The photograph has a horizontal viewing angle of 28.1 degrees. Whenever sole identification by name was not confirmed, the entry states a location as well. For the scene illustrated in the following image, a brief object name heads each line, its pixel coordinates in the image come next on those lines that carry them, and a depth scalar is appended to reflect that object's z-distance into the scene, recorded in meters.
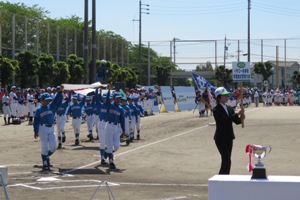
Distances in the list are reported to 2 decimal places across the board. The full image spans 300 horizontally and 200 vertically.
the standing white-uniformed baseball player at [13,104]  33.50
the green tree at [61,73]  49.24
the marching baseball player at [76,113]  22.84
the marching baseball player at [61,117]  21.88
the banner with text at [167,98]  49.84
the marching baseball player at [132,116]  23.52
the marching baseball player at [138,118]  24.84
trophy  5.84
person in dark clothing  10.99
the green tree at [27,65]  45.28
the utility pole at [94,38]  32.81
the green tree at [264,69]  85.91
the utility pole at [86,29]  32.78
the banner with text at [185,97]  52.81
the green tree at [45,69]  47.00
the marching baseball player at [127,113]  22.00
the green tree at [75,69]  52.59
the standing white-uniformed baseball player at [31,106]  34.03
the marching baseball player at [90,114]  24.05
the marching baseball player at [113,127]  15.91
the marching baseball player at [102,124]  16.55
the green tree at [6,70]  41.09
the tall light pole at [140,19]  72.52
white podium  5.60
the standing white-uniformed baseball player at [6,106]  33.43
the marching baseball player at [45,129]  15.42
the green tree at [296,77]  87.25
